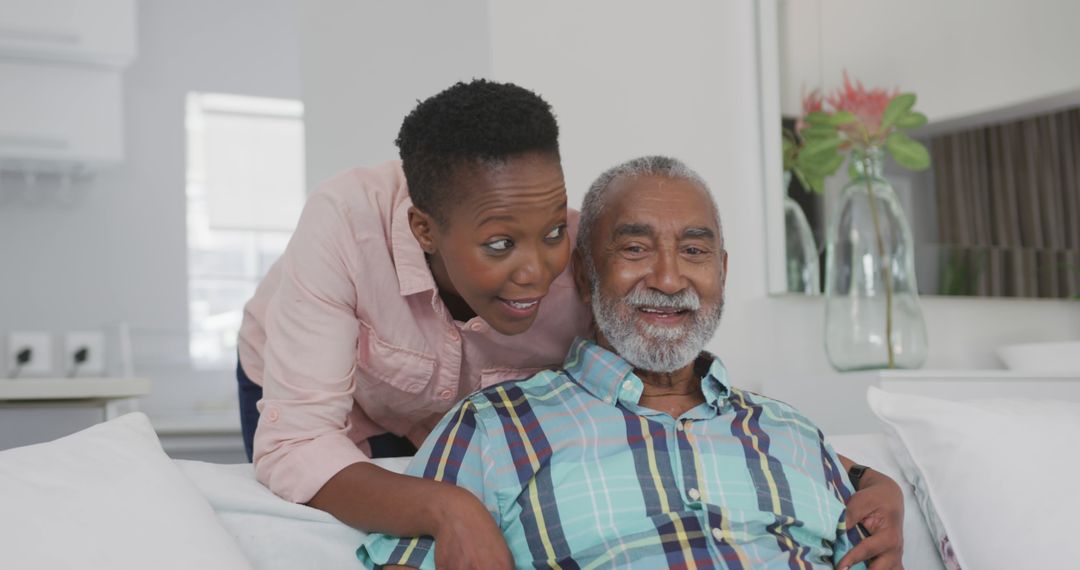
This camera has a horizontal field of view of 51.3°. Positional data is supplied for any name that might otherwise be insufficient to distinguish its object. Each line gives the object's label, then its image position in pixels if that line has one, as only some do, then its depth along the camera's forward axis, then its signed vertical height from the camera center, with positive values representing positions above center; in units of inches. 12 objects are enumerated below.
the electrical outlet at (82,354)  163.0 -5.3
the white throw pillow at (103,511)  42.7 -7.9
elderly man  54.2 -7.2
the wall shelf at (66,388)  95.5 -6.0
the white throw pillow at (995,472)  61.4 -10.5
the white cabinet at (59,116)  154.8 +28.3
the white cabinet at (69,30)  149.3 +38.9
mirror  109.5 +16.9
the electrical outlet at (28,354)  158.1 -4.9
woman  50.3 +0.2
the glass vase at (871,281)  101.4 +0.9
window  177.0 +17.8
